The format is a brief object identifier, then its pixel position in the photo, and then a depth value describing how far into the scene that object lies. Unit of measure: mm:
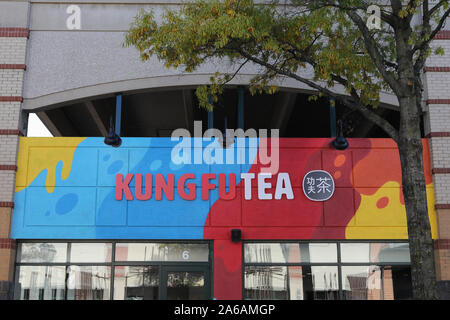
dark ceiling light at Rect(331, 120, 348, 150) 13376
